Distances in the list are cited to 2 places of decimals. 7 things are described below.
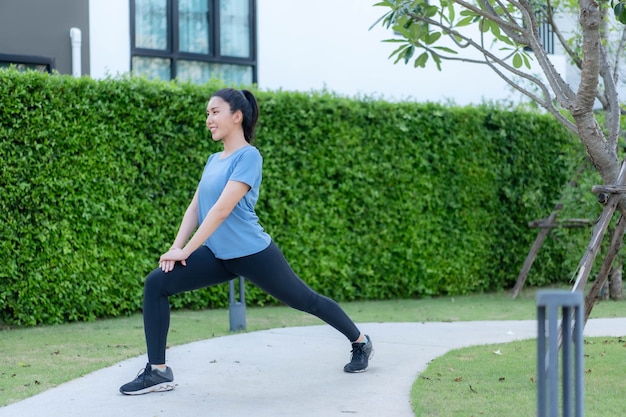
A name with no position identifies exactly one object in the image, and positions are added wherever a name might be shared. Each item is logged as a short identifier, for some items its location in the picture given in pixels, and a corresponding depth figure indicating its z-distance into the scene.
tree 5.03
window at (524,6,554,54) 17.92
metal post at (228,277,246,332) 8.02
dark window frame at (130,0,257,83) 13.12
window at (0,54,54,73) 11.74
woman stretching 5.11
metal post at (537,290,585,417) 2.58
